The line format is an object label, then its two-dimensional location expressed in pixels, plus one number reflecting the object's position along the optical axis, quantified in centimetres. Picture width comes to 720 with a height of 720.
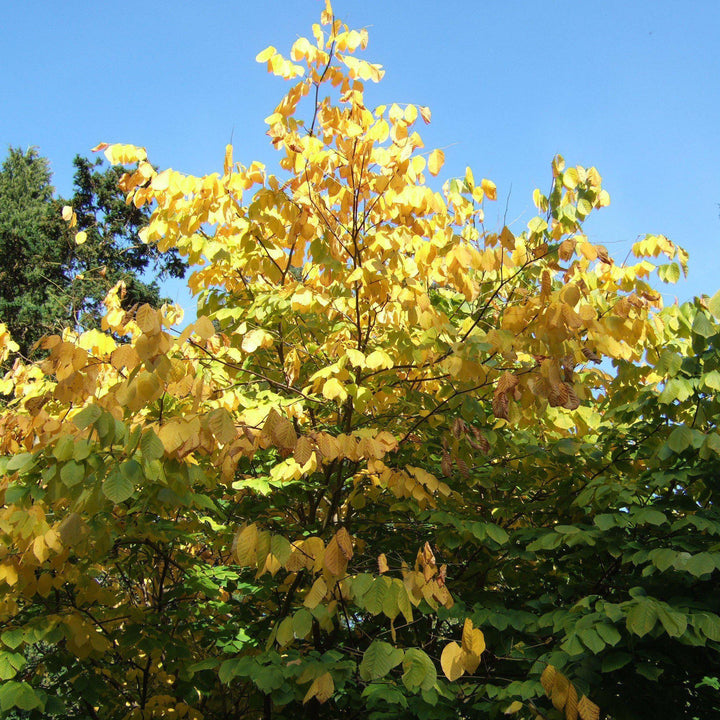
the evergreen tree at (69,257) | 1692
